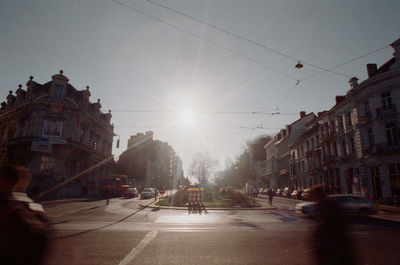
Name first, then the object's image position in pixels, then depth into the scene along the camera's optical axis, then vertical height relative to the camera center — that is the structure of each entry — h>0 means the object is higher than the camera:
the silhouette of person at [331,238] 3.27 -0.71
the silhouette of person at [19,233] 2.16 -0.47
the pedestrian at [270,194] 24.58 -0.82
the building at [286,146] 53.33 +9.26
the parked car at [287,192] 41.00 -0.99
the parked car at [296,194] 35.33 -1.17
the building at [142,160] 80.91 +8.01
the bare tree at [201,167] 75.44 +5.31
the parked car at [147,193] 36.91 -1.50
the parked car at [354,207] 15.14 -1.20
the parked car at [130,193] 36.69 -1.44
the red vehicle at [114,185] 39.33 -0.32
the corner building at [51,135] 34.03 +7.00
